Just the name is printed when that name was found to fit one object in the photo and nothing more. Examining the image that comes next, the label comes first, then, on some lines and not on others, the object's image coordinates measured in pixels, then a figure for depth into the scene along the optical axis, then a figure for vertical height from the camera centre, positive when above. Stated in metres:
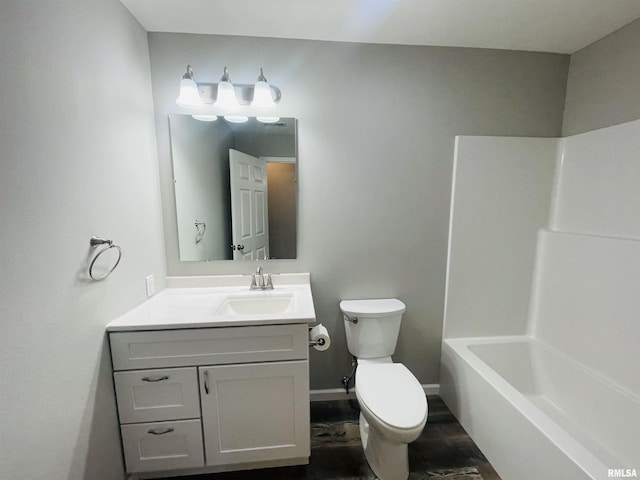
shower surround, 1.38 -0.60
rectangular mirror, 1.68 +0.09
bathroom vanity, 1.25 -0.86
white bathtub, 1.15 -1.07
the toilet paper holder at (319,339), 1.46 -0.72
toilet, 1.23 -0.93
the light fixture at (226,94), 1.47 +0.59
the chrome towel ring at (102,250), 1.12 -0.20
